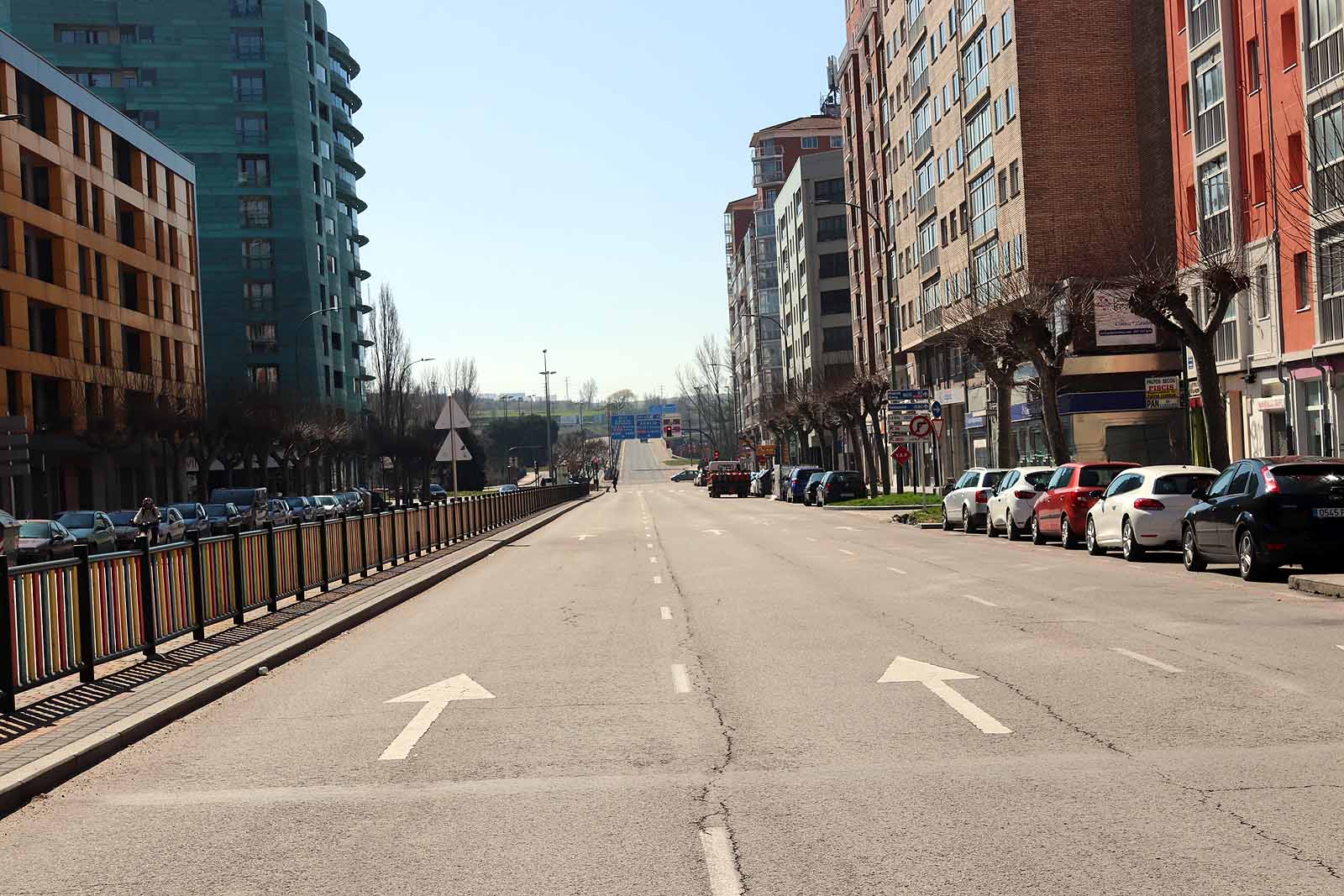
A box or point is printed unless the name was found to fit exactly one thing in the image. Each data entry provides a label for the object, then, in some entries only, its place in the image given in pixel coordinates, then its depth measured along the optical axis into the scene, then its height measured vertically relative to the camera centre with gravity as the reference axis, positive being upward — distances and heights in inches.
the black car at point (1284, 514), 698.8 -45.3
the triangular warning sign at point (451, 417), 1299.2 +44.0
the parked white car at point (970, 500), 1401.3 -60.5
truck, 3427.7 -75.3
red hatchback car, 1080.2 -47.5
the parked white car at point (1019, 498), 1243.8 -53.7
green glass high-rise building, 3789.4 +941.6
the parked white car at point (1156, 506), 904.9 -48.9
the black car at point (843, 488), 2511.1 -74.7
